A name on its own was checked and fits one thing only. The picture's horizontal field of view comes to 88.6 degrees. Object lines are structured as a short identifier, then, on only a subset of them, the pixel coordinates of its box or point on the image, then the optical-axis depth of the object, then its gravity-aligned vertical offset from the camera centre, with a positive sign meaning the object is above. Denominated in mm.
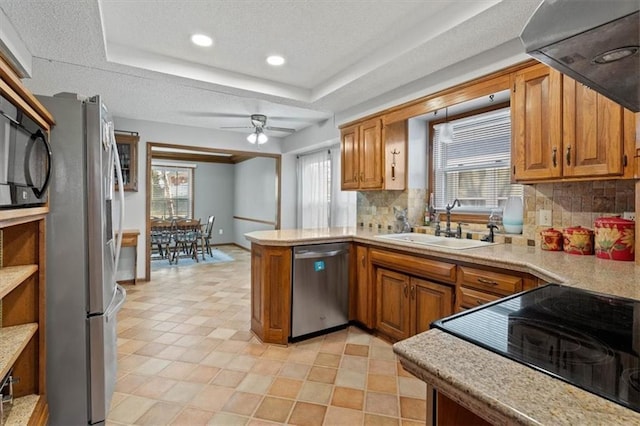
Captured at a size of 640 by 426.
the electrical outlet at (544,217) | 2287 -48
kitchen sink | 2551 -262
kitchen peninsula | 543 -321
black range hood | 709 +421
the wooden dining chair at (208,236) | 7207 -599
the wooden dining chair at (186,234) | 6496 -521
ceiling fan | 4477 +1182
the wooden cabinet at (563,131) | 1763 +473
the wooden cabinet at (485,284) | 1841 -443
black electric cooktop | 621 -312
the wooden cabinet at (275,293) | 2730 -705
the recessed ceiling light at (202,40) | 2420 +1273
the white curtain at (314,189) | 5332 +344
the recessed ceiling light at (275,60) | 2781 +1288
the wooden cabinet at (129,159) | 4680 +701
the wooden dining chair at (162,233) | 6418 -490
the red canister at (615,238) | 1797 -154
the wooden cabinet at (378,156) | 3322 +561
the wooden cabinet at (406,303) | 2336 -718
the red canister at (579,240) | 2002 -186
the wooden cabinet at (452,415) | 672 -433
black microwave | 1168 +195
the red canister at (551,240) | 2164 -196
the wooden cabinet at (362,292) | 2930 -753
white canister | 2531 -40
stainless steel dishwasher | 2793 -699
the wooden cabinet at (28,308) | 1549 -485
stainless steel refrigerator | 1648 -296
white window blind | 2834 +441
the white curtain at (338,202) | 4742 +111
